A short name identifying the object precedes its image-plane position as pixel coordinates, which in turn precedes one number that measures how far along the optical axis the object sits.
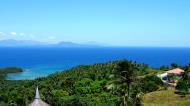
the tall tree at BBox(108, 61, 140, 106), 26.17
